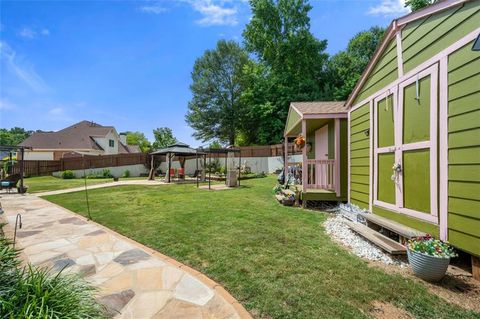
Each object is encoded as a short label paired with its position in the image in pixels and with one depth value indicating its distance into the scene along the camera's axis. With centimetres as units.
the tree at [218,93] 2669
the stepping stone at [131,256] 319
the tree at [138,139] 4485
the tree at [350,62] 2061
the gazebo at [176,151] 1369
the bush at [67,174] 1776
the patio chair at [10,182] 1022
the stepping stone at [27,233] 438
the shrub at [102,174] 1860
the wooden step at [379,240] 318
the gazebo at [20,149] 926
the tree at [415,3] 1266
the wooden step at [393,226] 334
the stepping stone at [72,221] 518
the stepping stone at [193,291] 231
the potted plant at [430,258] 261
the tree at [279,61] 2127
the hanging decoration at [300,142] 678
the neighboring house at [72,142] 2661
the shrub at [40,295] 151
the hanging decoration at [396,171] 392
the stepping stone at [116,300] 213
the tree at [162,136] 3781
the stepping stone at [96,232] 438
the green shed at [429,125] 266
